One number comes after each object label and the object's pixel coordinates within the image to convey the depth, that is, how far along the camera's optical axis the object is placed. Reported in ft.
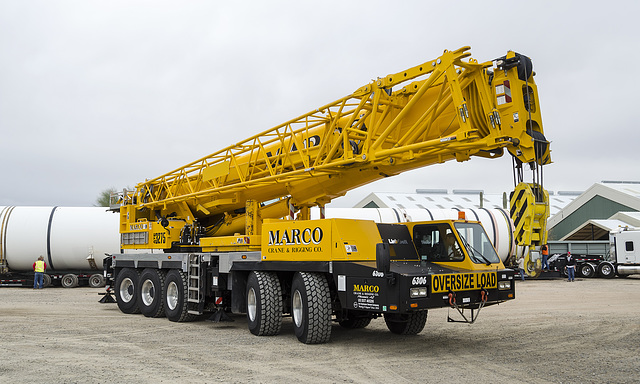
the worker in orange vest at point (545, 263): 103.42
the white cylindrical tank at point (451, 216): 86.84
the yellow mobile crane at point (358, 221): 28.19
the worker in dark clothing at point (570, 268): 97.04
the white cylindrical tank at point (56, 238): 79.15
